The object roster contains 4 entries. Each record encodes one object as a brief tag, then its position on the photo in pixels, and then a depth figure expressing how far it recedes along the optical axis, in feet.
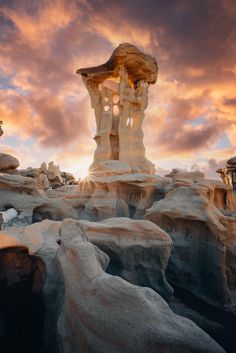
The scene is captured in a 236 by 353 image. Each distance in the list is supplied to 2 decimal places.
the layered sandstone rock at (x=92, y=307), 8.84
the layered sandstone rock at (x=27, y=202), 35.03
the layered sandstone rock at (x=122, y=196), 41.63
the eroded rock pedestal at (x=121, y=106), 65.87
